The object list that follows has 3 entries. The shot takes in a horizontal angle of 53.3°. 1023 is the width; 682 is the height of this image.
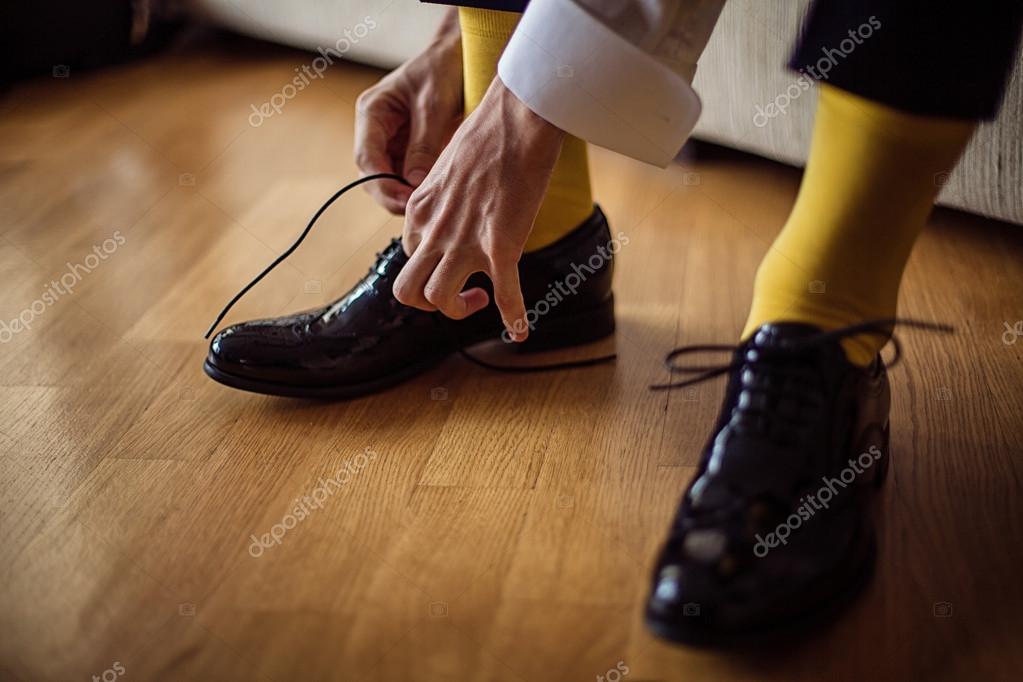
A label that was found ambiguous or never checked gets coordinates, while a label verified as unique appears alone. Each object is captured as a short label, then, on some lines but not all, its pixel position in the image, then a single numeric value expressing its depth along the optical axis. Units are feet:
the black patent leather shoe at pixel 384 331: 2.75
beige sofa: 3.14
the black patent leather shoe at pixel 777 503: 1.77
